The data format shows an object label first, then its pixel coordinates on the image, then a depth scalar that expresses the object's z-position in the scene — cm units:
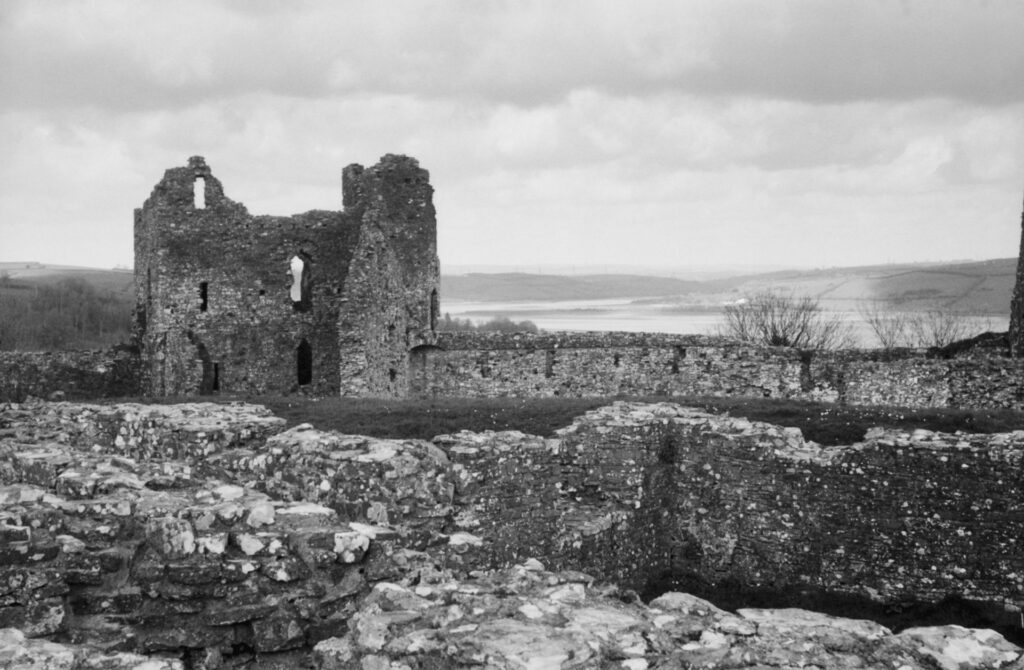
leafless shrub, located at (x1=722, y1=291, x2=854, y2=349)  5047
